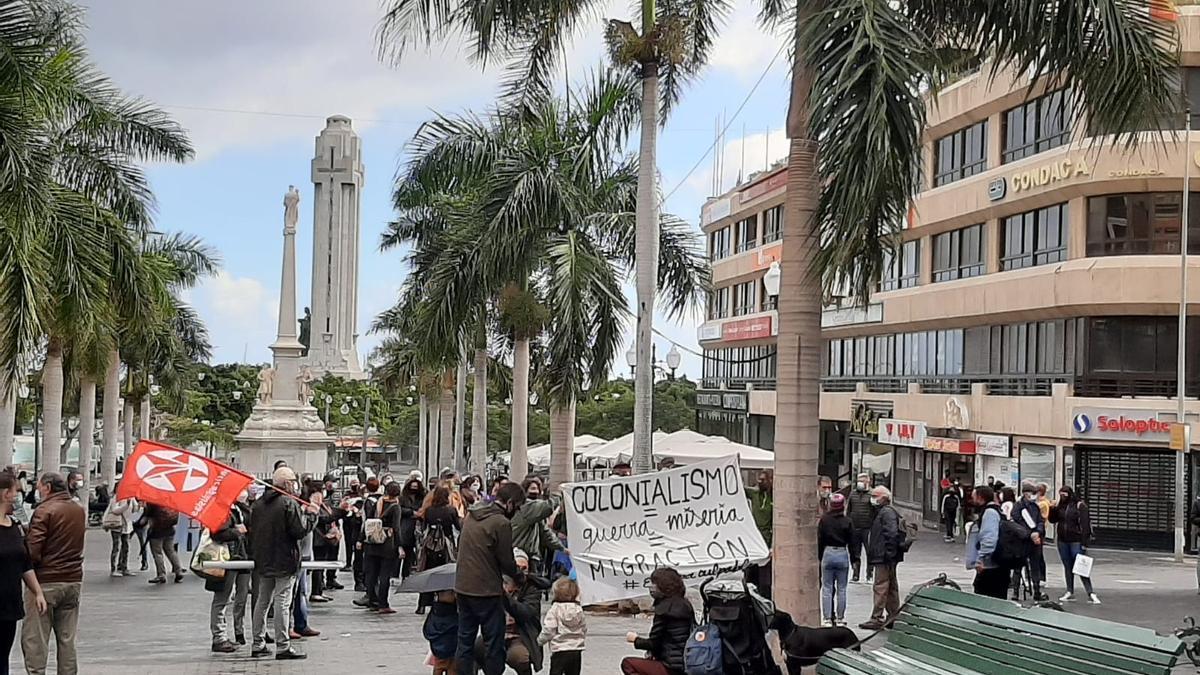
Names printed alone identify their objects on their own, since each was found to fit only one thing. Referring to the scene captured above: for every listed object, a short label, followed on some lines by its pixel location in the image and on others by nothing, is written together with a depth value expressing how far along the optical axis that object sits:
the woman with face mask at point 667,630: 9.76
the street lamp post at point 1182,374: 30.47
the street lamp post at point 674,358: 39.56
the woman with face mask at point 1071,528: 19.91
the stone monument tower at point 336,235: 128.88
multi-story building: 33.41
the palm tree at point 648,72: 17.42
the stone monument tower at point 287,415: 54.28
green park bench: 7.98
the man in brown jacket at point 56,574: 10.69
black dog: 9.84
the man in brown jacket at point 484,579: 10.56
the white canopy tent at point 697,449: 29.23
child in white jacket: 10.46
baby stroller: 9.48
